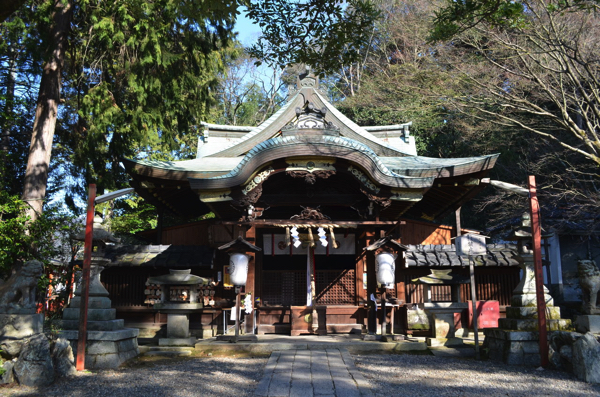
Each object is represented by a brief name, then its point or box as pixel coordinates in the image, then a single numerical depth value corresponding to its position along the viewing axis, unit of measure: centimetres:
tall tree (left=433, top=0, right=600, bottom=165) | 1187
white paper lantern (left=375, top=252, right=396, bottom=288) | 964
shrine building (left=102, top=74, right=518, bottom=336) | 998
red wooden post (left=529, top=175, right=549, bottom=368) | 729
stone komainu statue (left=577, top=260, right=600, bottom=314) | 710
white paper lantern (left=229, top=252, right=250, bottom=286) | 961
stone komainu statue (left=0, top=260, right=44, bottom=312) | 702
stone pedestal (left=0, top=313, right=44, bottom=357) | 676
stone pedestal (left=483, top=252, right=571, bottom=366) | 764
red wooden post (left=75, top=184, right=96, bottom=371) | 727
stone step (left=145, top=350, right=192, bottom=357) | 888
